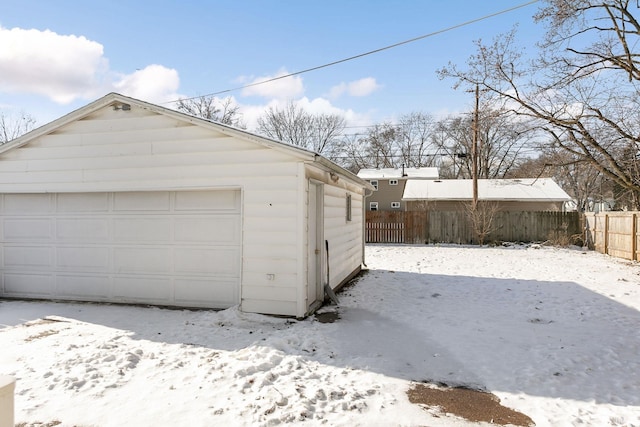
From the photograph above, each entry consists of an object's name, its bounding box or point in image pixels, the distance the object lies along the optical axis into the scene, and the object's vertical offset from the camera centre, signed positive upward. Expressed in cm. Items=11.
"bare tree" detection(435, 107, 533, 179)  3375 +570
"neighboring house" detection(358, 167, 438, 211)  3134 +207
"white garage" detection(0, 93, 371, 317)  576 -3
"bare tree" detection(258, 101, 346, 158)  3341 +761
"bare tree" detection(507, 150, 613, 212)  2984 +242
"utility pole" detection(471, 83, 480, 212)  1716 +275
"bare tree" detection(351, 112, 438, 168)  3847 +692
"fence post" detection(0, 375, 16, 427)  153 -77
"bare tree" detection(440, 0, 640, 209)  1155 +435
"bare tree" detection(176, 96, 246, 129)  3036 +810
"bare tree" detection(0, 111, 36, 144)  2740 +623
